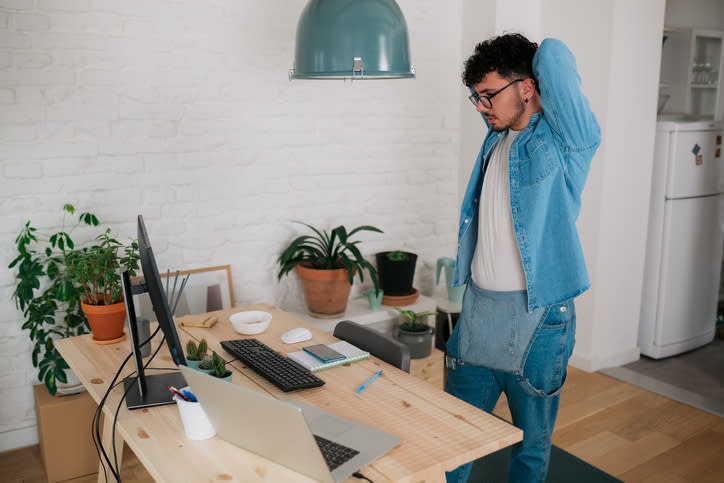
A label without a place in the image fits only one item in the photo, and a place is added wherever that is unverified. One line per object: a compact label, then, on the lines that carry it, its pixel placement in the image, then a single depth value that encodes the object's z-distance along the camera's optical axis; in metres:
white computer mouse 2.21
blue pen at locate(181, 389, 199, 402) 1.56
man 1.88
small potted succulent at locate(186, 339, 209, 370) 1.90
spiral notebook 1.98
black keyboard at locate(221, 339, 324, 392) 1.82
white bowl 2.28
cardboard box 2.67
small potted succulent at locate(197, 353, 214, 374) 1.81
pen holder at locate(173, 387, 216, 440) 1.51
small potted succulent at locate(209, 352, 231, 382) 1.73
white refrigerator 3.84
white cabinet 4.87
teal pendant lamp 1.83
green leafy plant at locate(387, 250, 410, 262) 3.61
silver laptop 1.23
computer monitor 1.57
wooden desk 1.41
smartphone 2.01
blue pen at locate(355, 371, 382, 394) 1.82
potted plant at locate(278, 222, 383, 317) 3.27
